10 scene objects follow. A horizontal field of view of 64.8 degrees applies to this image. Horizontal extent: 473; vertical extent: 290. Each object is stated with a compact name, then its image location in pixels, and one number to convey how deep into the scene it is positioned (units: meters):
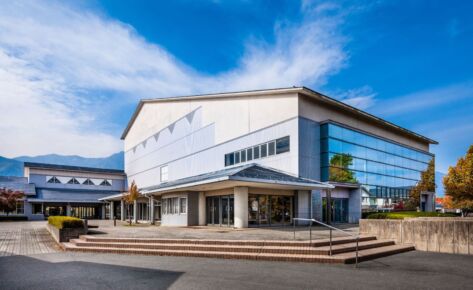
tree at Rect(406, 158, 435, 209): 36.53
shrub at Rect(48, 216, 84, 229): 16.78
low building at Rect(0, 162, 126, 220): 50.59
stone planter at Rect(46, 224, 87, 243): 16.58
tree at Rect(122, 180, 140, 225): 32.65
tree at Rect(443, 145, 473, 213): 19.77
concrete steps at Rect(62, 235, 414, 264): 11.84
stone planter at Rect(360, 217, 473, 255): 13.33
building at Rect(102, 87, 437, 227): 23.70
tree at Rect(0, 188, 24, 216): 39.90
